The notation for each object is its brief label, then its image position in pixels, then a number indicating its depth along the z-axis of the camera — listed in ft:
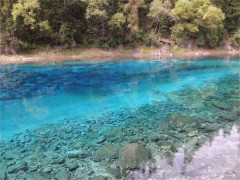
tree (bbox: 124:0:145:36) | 82.63
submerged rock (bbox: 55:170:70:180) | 18.16
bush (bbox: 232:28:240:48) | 95.07
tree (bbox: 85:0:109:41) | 76.16
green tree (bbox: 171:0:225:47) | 86.75
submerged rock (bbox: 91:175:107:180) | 18.04
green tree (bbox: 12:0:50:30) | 69.86
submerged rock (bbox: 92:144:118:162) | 21.10
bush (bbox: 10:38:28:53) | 73.90
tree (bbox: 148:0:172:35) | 85.93
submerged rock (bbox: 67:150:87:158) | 21.52
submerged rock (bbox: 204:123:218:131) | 26.11
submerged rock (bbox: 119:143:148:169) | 19.45
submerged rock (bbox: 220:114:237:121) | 29.09
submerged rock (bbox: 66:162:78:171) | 19.52
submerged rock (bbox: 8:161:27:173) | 19.57
